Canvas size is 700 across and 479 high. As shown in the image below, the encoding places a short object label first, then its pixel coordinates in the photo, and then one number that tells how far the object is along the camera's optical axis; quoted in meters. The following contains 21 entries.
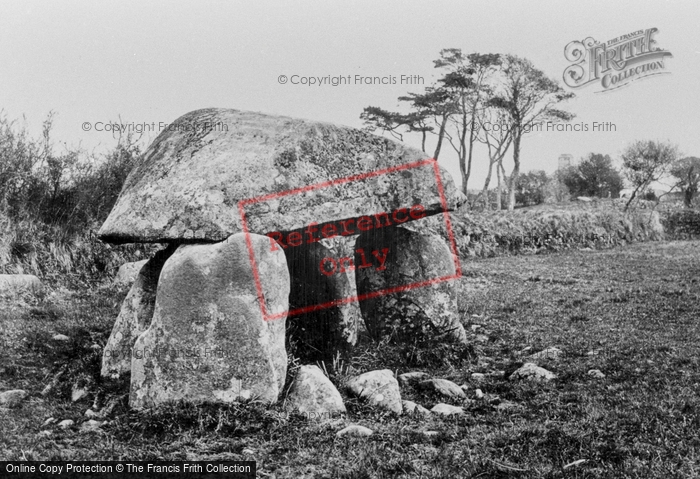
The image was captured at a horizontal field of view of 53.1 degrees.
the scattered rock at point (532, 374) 7.35
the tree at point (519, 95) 37.34
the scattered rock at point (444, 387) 6.95
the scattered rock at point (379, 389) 6.46
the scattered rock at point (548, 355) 8.39
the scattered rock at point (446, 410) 6.38
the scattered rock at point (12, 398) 6.46
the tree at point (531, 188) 50.00
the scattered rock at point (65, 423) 5.99
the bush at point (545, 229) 21.19
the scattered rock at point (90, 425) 5.93
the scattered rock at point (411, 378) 7.43
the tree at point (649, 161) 40.01
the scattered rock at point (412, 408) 6.40
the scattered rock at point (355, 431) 5.75
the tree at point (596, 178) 51.50
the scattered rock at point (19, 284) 10.90
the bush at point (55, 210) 12.58
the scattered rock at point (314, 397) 6.23
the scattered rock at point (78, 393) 6.77
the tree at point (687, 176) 42.34
